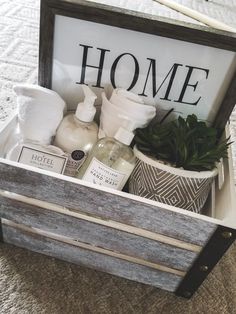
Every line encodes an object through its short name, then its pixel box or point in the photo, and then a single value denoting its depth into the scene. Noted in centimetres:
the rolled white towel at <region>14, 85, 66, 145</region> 44
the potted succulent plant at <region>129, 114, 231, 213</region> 41
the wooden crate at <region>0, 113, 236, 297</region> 37
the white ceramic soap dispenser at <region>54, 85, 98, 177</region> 44
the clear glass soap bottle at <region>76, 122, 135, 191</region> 41
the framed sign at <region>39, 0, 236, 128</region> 41
